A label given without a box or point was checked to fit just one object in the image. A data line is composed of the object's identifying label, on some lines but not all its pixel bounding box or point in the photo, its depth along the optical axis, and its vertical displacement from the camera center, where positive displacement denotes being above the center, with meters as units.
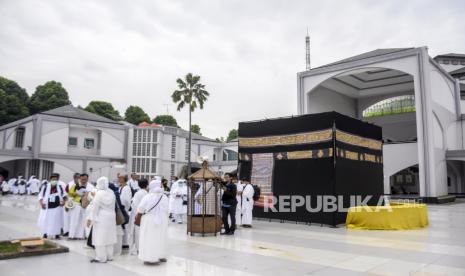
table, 10.88 -0.99
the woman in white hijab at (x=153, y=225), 6.25 -0.77
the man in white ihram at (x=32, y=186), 26.38 -0.39
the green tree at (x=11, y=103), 41.44 +9.07
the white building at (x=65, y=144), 28.47 +3.11
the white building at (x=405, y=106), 21.98 +6.31
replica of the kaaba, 11.75 +0.82
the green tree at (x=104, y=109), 51.75 +10.51
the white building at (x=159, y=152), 33.41 +2.86
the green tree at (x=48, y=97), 46.91 +10.96
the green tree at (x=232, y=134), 70.44 +9.58
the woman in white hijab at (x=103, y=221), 6.36 -0.70
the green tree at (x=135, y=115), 55.56 +10.41
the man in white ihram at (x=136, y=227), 7.33 -0.93
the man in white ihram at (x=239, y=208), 11.77 -0.82
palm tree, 34.56 +8.54
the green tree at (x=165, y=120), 57.18 +9.93
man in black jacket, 9.94 -0.57
